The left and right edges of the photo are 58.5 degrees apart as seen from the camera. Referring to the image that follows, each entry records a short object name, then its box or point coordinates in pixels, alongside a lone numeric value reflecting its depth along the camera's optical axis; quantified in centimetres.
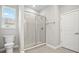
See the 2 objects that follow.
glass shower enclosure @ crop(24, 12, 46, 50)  201
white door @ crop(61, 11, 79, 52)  195
